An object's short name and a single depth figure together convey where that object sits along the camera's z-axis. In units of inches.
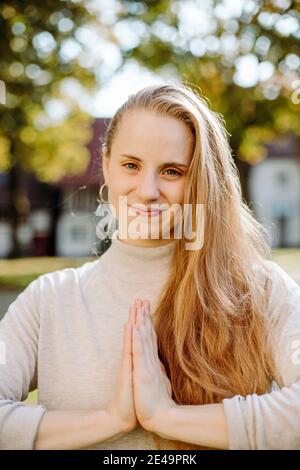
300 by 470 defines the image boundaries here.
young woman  73.6
